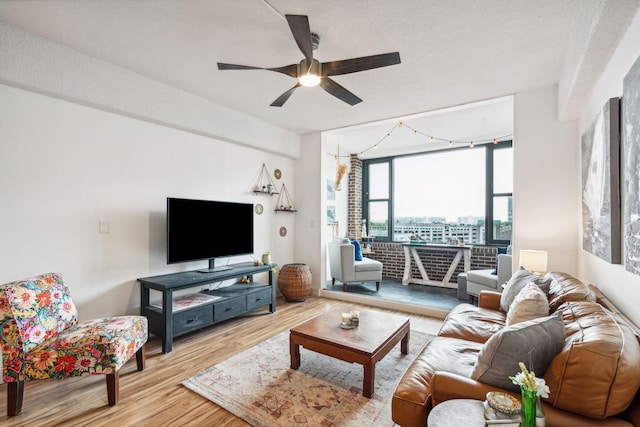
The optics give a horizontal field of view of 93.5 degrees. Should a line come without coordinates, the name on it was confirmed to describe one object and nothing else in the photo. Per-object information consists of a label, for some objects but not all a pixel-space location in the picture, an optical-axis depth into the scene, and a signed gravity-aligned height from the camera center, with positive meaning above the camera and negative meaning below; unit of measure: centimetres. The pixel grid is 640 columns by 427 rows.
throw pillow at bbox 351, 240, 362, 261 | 536 -63
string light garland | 485 +139
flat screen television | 322 -16
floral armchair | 189 -84
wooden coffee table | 215 -96
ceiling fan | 186 +110
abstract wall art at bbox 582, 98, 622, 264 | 182 +21
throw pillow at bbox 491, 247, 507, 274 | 489 -57
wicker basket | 446 -99
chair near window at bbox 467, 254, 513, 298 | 387 -84
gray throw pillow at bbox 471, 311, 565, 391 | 129 -59
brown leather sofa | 109 -66
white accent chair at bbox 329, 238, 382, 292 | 502 -86
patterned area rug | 193 -128
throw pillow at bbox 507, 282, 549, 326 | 193 -60
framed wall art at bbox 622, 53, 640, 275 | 148 +25
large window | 529 +39
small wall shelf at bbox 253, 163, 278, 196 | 459 +51
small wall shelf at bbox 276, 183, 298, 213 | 493 +24
